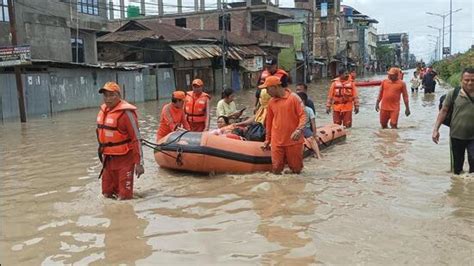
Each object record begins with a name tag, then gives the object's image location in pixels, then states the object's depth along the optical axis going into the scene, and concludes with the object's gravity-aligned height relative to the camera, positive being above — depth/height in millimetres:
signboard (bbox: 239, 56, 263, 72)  40469 +558
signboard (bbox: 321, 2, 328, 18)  76000 +8150
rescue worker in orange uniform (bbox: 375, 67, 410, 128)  12578 -571
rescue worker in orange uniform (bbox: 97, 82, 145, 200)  6324 -721
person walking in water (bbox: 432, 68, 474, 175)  7176 -673
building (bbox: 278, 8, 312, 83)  55062 +2448
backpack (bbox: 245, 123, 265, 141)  8767 -982
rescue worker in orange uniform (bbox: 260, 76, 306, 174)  7516 -707
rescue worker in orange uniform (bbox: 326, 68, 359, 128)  12797 -686
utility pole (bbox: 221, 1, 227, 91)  34116 +1396
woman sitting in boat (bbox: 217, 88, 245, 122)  10188 -690
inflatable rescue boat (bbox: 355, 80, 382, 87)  37781 -1138
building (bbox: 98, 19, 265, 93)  32562 +1371
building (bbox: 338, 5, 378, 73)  85812 +4822
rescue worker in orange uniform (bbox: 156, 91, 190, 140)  9031 -734
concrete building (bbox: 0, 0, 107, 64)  25016 +2430
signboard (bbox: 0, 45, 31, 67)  16703 +668
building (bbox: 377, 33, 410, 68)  140650 +6439
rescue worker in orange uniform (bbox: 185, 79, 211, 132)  9547 -631
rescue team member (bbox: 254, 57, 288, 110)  8259 -12
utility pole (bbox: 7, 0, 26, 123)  17281 -285
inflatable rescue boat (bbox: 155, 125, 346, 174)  8133 -1212
